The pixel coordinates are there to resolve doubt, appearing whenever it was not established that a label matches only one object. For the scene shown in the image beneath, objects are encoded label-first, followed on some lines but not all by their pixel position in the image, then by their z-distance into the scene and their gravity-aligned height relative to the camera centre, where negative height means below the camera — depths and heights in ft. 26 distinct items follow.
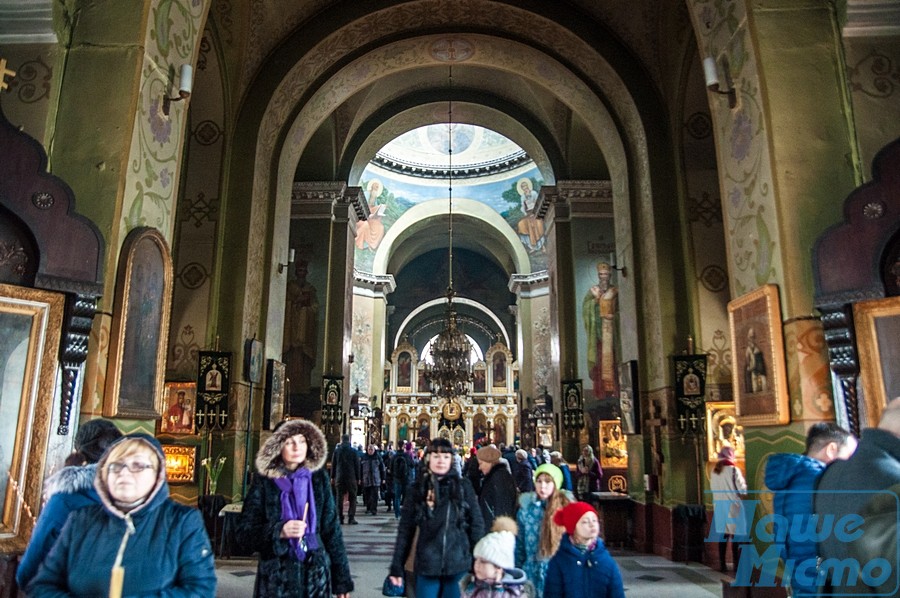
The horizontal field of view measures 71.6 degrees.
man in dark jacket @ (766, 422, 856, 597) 9.41 -0.52
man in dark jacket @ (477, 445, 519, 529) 18.72 -1.35
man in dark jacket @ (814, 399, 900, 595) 6.78 -0.46
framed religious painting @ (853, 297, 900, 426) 12.91 +1.83
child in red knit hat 10.24 -1.99
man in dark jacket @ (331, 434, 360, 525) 37.11 -1.55
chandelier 72.90 +9.14
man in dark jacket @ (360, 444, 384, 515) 44.98 -2.48
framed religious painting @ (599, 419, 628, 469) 39.68 -0.13
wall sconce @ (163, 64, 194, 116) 17.67 +9.95
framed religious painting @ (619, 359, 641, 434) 29.68 +1.92
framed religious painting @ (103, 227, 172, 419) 15.08 +2.88
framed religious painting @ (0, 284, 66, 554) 12.97 +0.95
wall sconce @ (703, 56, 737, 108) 17.72 +10.16
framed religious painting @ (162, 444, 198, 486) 27.30 -0.87
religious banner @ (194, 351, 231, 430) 27.20 +2.16
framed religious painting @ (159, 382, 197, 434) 27.61 +1.52
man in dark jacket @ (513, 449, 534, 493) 28.09 -1.38
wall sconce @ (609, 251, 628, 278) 31.76 +9.01
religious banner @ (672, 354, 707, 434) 26.61 +2.07
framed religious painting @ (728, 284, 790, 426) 14.70 +2.01
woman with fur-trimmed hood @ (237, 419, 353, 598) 10.53 -1.34
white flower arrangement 26.32 -1.06
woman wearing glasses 6.86 -1.08
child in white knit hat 10.42 -2.11
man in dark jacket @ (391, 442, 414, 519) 40.68 -2.03
